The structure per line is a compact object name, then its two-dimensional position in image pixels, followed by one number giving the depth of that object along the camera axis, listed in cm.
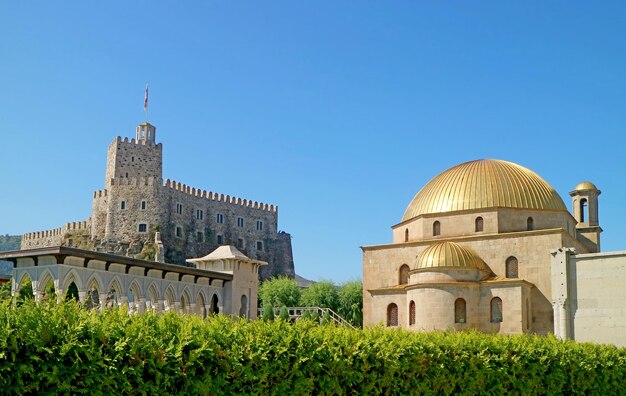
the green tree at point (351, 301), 6232
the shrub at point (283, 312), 4143
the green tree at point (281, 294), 6762
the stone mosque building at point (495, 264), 3244
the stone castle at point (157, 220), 7525
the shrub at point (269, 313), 4338
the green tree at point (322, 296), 6538
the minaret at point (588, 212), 4388
